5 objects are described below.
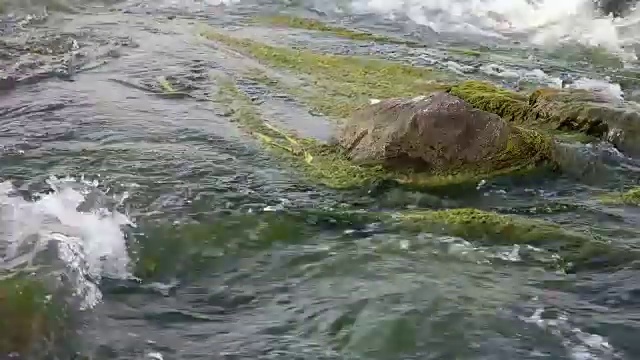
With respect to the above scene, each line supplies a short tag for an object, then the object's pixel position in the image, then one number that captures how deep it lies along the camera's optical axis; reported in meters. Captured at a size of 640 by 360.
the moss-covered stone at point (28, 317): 4.34
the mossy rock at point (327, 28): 12.12
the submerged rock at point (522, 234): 5.46
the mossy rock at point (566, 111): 7.52
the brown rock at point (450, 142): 6.75
